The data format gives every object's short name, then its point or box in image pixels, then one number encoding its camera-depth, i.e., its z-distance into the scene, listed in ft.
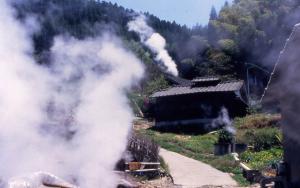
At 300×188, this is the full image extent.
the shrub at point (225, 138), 83.20
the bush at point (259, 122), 97.96
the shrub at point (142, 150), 63.62
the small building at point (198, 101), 117.39
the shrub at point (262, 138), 80.33
